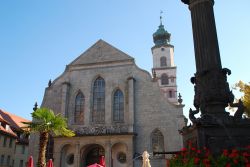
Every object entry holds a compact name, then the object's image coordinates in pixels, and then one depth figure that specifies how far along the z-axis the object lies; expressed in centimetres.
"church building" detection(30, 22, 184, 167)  2583
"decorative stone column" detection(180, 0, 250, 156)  583
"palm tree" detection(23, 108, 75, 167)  2171
